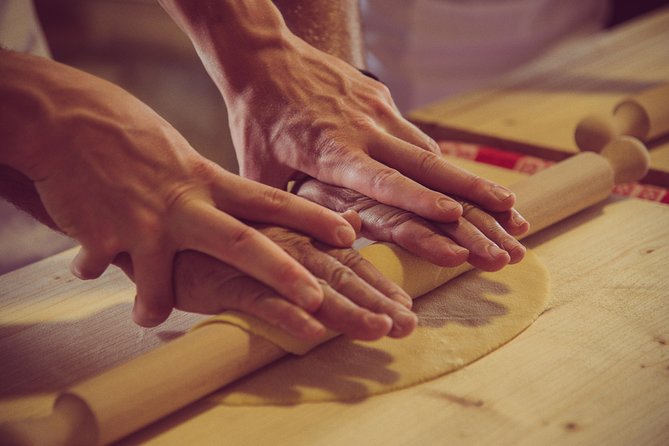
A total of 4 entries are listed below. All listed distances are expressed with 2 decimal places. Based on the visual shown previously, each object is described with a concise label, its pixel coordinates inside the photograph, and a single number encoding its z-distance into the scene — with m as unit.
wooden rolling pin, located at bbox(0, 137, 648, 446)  0.82
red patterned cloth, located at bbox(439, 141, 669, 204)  1.56
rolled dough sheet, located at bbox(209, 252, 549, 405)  0.94
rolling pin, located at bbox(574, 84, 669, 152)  1.59
